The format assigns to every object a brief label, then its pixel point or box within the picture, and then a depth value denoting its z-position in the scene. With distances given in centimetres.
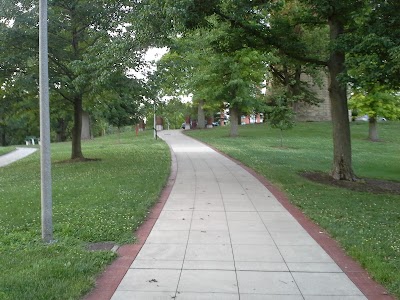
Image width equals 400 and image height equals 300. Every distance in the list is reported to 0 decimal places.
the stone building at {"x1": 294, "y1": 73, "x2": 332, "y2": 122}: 4447
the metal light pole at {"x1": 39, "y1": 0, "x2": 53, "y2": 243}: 582
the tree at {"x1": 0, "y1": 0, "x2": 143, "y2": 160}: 1338
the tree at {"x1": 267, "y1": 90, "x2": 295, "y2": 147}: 1981
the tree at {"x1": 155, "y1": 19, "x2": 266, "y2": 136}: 2948
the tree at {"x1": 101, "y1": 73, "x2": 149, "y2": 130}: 1491
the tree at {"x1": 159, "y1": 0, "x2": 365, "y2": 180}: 1187
